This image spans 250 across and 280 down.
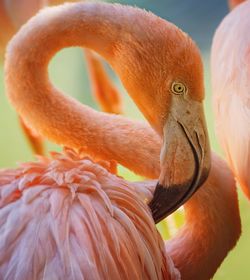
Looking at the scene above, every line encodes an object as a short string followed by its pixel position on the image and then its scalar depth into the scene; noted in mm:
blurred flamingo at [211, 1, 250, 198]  5965
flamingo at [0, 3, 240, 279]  5817
